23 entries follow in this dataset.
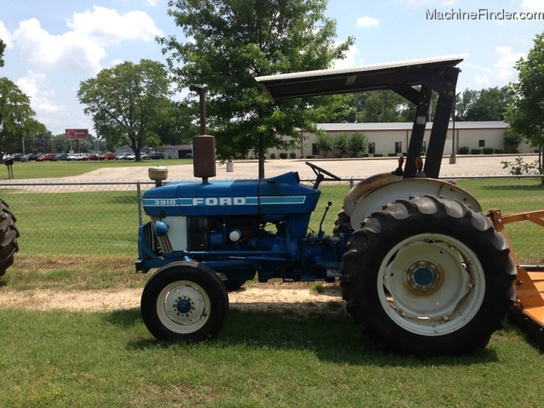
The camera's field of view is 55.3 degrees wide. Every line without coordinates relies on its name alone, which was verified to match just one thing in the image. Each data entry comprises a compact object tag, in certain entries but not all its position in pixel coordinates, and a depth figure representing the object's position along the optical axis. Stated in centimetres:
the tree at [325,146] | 5893
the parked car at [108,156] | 9025
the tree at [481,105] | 10375
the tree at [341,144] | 5912
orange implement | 426
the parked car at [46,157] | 8871
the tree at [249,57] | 1355
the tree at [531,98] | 2017
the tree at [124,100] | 6694
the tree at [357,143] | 5942
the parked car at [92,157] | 9009
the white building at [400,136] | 6366
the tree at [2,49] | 3231
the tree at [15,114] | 6275
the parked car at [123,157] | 8714
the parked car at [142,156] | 8556
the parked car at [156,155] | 9062
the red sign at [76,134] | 12190
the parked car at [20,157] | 8969
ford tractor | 400
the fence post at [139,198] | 809
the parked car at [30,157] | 9275
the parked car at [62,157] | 9238
